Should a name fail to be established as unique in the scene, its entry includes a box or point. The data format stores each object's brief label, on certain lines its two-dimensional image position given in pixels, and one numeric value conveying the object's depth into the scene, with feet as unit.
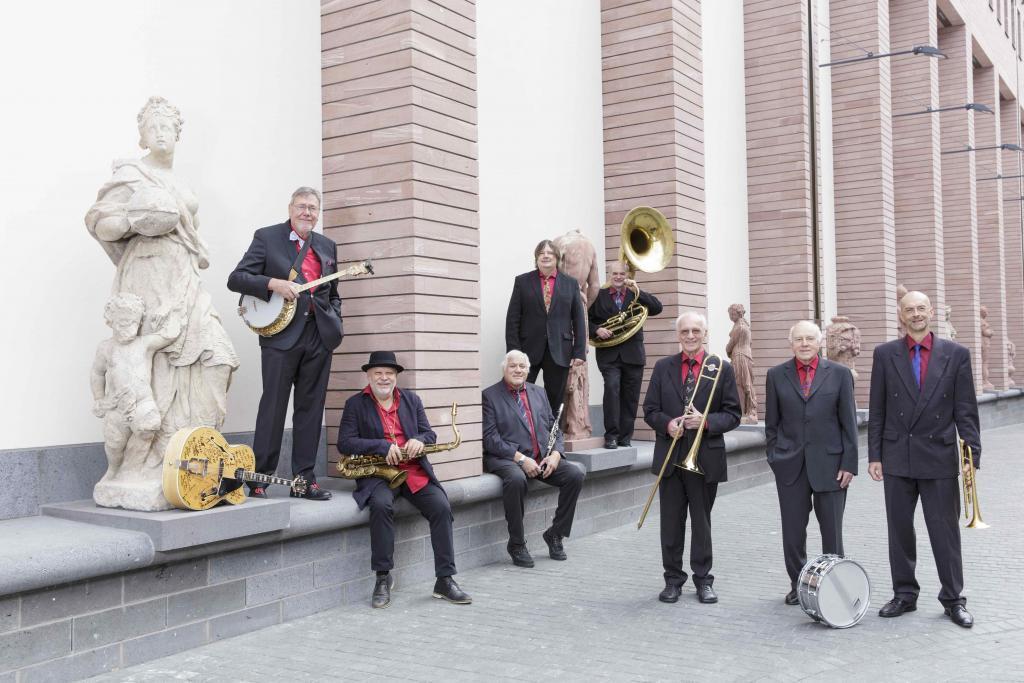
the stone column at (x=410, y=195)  23.04
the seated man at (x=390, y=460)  20.22
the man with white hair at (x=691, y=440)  20.20
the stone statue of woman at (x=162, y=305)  17.87
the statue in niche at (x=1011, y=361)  85.14
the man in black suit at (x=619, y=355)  31.78
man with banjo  20.42
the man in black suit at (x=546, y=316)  27.61
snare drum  17.60
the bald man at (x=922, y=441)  18.38
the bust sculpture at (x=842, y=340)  46.55
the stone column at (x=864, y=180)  57.82
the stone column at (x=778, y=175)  47.80
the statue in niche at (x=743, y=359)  41.91
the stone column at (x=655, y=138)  37.22
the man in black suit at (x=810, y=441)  19.29
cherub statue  17.48
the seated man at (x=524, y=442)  24.77
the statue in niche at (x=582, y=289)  29.01
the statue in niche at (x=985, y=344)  78.02
